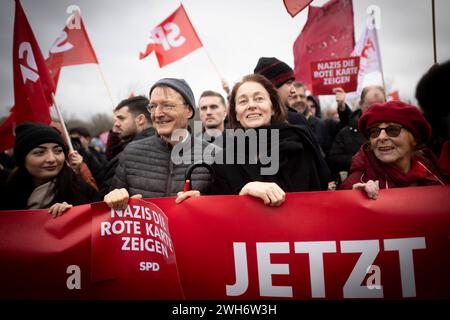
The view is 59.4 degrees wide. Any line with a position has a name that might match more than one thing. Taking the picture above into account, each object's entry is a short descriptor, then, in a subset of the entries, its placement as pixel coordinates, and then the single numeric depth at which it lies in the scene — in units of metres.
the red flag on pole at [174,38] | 5.40
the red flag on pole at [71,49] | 4.87
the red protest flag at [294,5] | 3.26
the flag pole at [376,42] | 6.08
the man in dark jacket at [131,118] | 4.11
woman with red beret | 2.38
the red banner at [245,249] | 1.98
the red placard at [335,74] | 4.98
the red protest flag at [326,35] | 5.37
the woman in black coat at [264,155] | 2.39
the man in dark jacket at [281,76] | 3.66
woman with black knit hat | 2.82
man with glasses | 2.58
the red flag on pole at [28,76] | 3.77
